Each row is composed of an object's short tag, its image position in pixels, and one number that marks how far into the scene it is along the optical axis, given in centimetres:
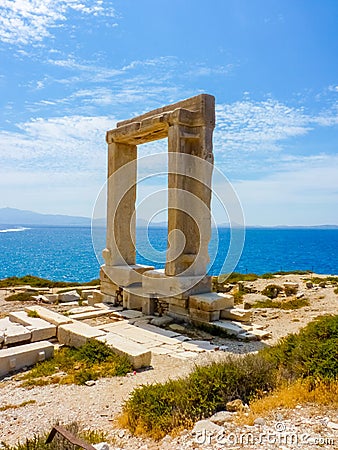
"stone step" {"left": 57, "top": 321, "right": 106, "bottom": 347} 841
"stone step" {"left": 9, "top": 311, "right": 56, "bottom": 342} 883
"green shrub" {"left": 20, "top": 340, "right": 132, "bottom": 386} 671
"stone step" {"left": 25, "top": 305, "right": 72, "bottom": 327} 952
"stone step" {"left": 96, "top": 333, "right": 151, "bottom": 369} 723
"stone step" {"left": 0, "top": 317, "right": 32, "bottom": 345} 835
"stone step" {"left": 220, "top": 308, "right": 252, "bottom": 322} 1000
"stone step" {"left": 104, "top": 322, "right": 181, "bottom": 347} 888
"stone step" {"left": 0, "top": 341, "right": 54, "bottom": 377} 725
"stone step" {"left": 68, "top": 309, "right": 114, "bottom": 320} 1071
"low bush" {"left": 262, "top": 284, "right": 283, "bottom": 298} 1543
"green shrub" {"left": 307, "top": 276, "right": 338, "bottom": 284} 1781
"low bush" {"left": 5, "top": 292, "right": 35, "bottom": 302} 1542
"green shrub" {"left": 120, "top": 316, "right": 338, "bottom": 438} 457
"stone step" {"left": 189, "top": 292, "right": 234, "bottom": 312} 978
